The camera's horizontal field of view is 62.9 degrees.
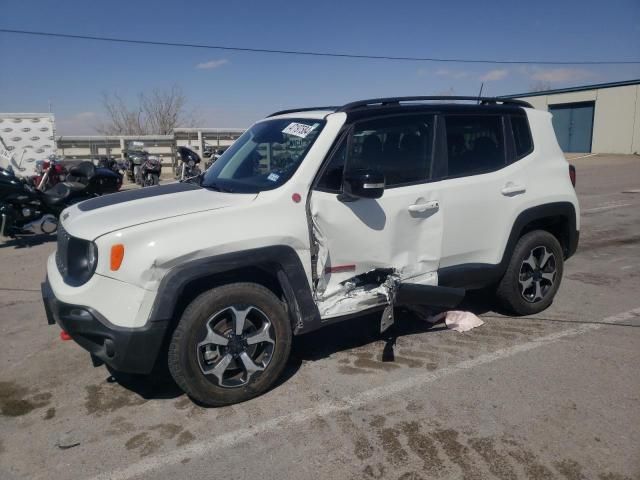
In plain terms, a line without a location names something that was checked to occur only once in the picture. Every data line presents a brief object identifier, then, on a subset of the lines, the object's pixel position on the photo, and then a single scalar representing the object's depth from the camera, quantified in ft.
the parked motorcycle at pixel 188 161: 30.75
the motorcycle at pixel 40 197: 26.89
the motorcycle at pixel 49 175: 35.65
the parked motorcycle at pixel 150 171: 52.26
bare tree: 144.77
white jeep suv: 10.05
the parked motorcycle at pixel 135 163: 55.64
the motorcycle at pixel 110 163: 56.24
